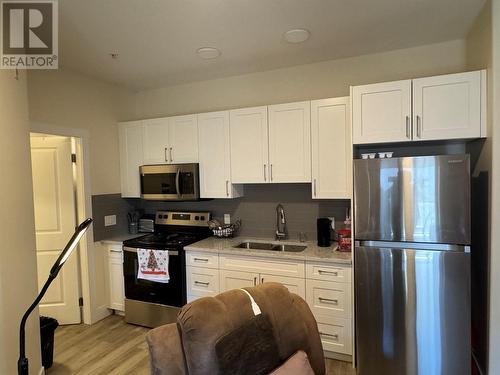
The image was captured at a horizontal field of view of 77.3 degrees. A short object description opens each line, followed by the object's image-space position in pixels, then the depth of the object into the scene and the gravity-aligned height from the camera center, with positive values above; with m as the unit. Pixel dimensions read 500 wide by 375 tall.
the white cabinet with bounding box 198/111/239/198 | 3.29 +0.26
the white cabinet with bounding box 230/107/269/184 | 3.12 +0.35
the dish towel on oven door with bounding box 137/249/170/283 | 3.22 -0.87
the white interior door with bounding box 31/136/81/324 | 3.38 -0.29
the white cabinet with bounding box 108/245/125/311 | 3.56 -1.10
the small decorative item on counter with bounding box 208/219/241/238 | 3.54 -0.55
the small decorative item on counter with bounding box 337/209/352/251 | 2.81 -0.56
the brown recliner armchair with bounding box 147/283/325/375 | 1.29 -0.68
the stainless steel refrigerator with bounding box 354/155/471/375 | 2.16 -0.63
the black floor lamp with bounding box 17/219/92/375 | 1.42 -0.40
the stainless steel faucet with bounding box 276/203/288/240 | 3.37 -0.48
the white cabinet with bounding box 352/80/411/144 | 2.37 +0.50
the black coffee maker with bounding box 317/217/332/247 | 3.02 -0.52
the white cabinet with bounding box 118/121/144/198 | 3.77 +0.32
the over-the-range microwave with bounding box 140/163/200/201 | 3.43 -0.01
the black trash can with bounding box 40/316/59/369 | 2.62 -1.32
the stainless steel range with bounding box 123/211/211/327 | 3.20 -1.07
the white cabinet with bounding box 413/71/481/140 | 2.20 +0.50
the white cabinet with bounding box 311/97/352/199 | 2.77 +0.26
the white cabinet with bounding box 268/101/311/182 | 2.94 +0.35
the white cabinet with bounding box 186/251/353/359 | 2.62 -0.93
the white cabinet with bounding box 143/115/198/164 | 3.46 +0.47
